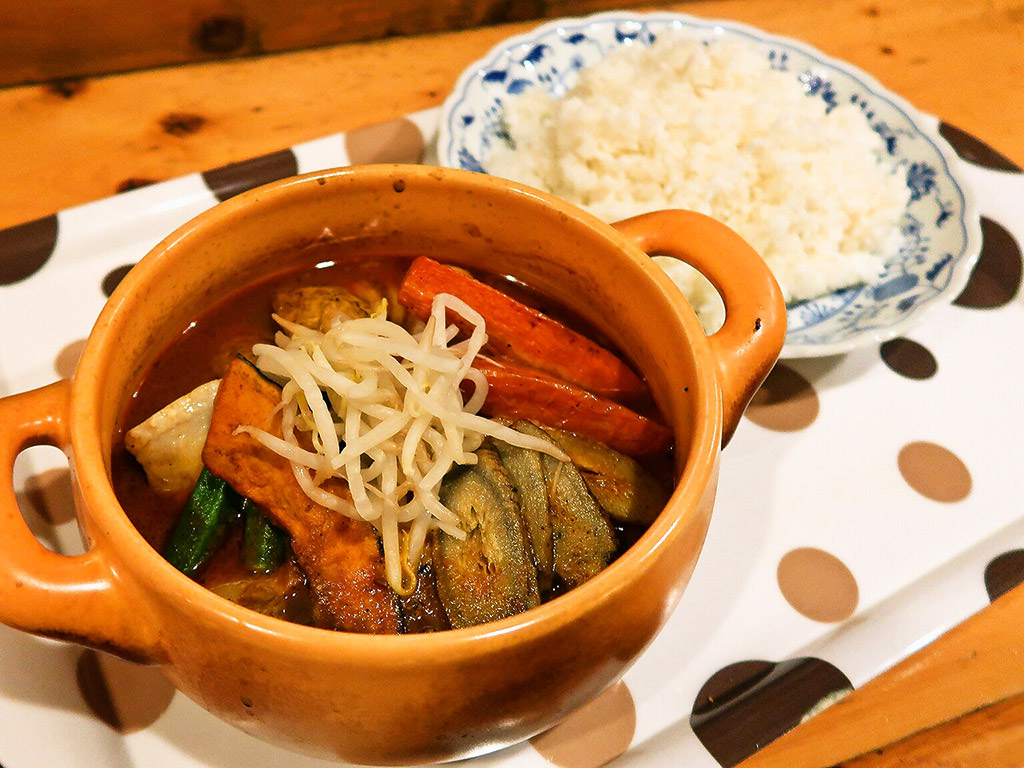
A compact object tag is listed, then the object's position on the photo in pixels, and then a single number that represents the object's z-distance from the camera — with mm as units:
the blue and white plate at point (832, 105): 355
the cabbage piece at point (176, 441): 242
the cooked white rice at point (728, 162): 381
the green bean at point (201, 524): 242
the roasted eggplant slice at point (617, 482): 247
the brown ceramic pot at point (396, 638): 196
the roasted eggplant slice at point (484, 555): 227
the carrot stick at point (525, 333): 268
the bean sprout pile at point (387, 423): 232
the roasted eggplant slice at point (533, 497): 239
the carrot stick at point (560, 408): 257
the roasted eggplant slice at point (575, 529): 237
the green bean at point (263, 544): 242
